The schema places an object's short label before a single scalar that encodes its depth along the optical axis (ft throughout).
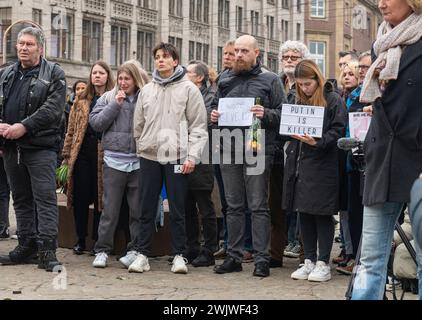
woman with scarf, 22.06
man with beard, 35.33
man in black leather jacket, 35.73
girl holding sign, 33.95
